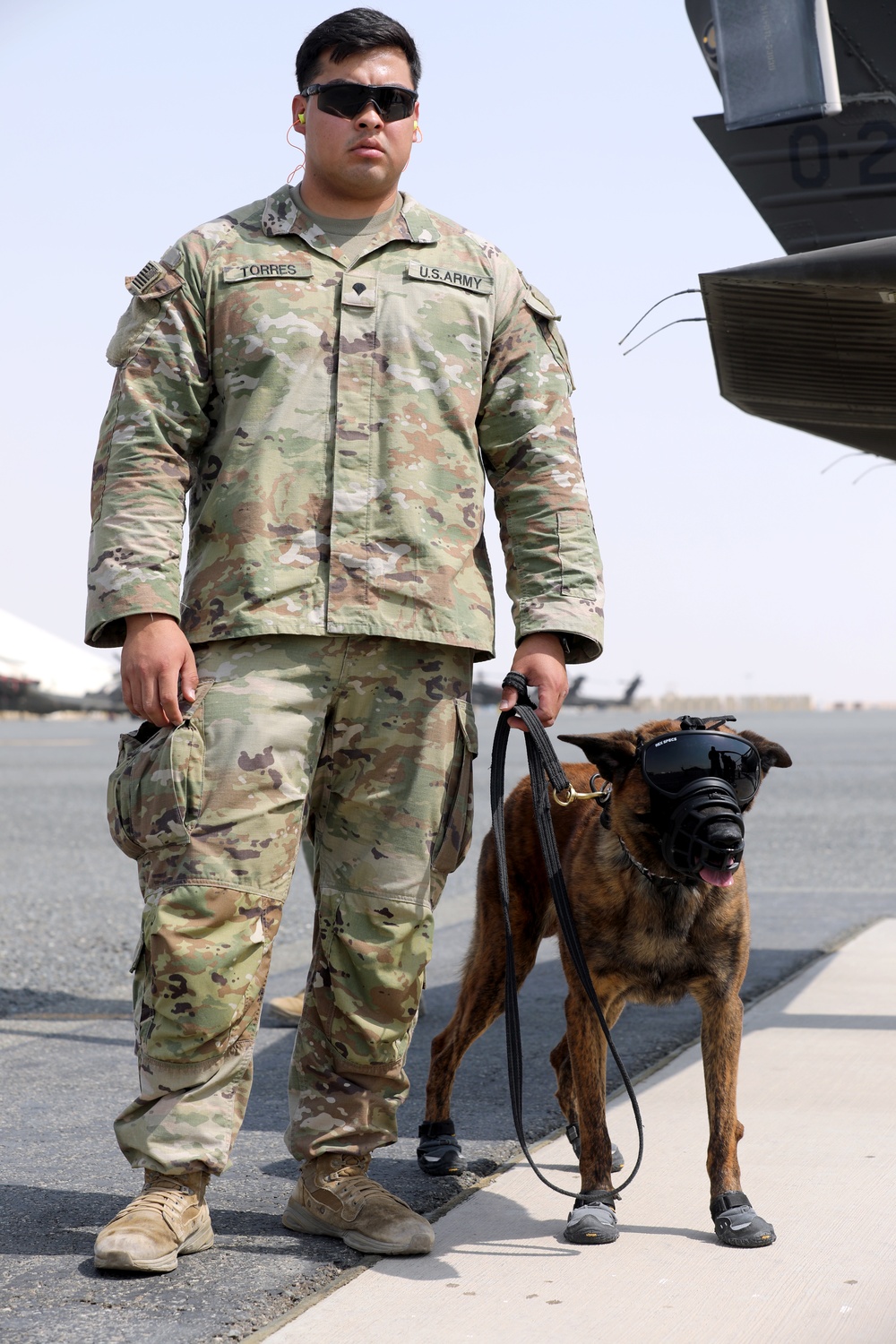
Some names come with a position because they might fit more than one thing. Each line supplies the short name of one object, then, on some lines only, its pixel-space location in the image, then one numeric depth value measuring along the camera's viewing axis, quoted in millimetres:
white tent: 111875
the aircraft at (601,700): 98688
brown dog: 3092
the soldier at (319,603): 2883
